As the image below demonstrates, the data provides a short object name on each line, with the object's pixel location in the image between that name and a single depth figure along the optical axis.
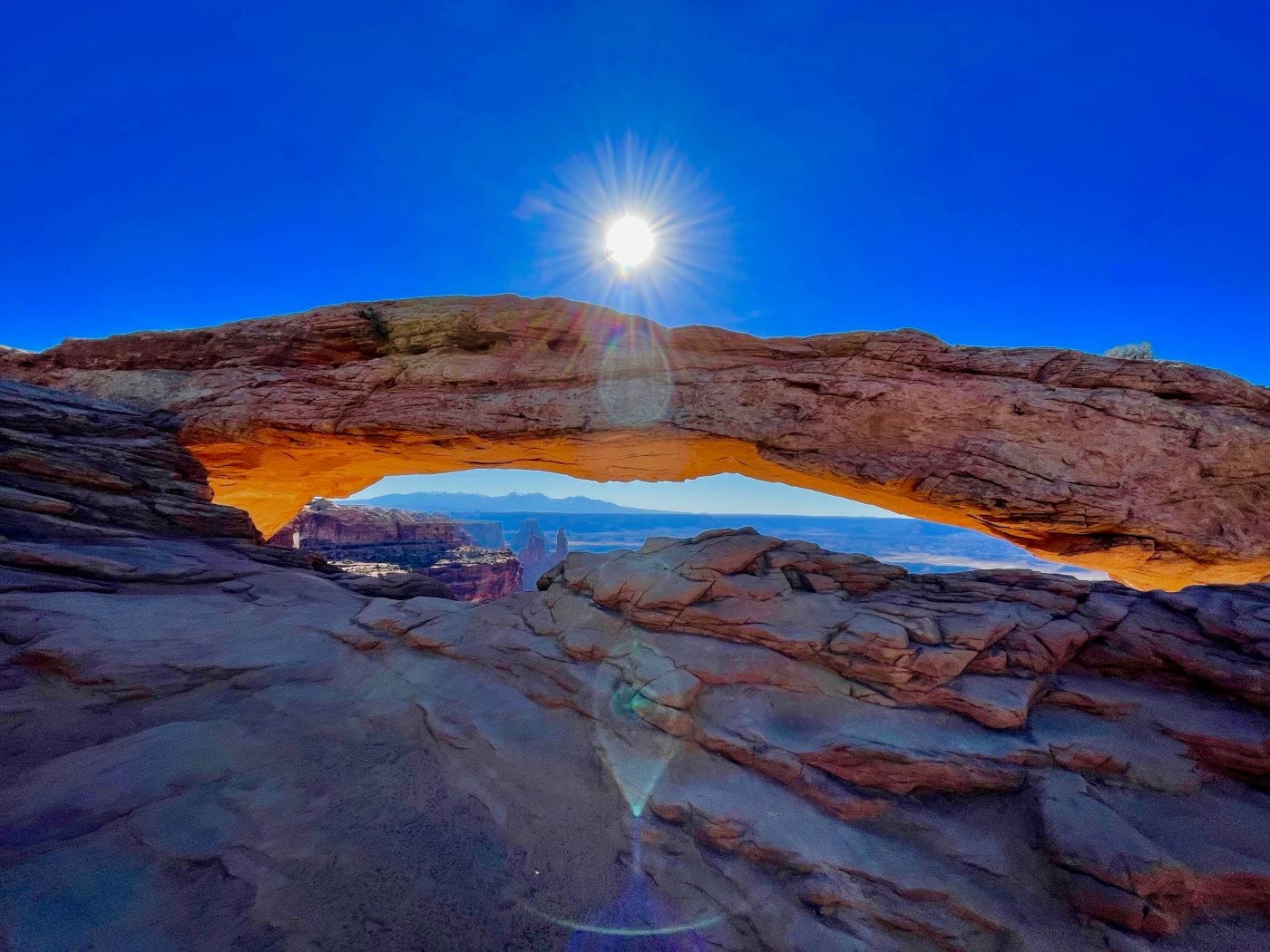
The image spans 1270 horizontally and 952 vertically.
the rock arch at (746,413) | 10.66
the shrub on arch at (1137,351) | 13.69
